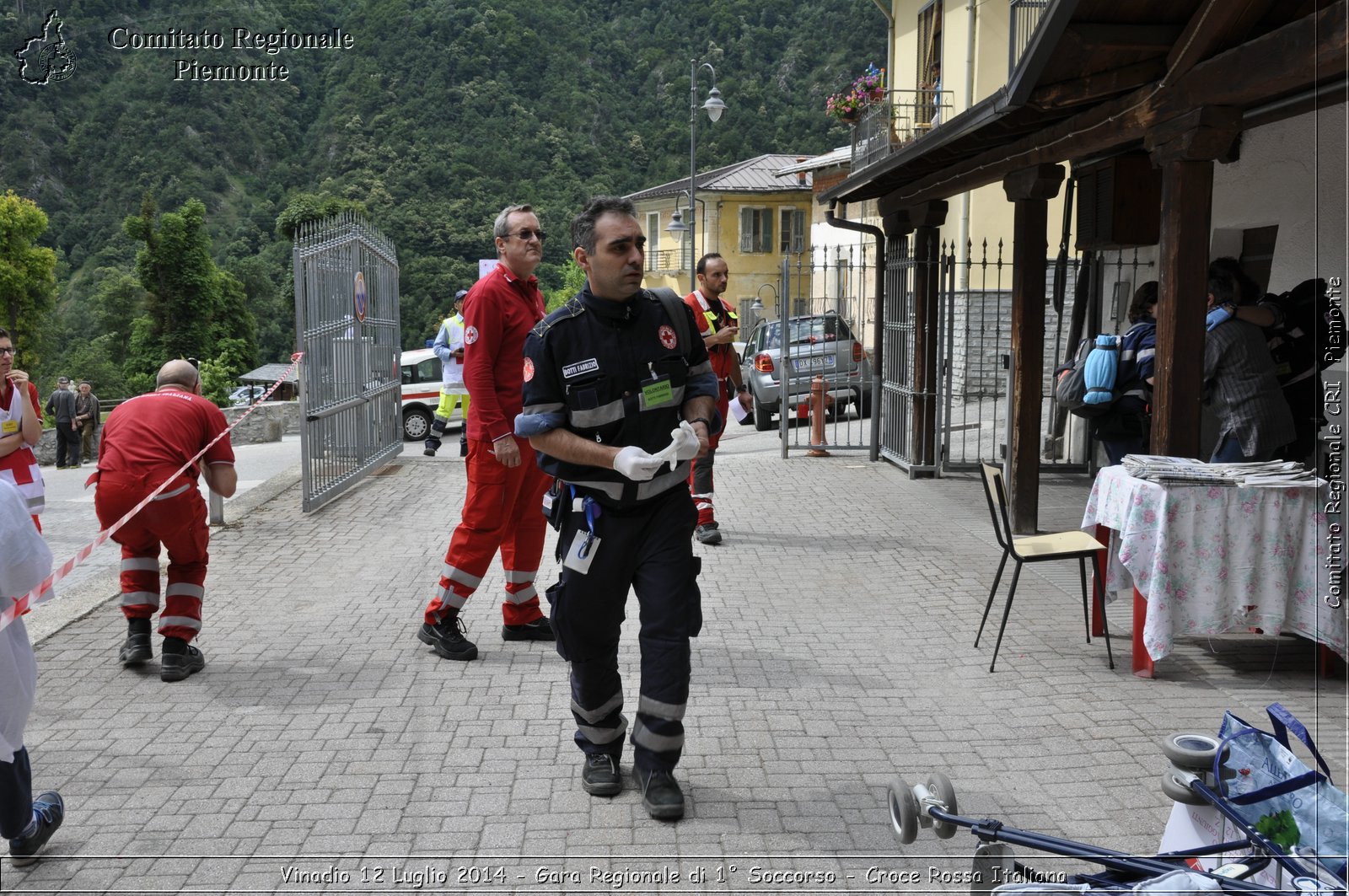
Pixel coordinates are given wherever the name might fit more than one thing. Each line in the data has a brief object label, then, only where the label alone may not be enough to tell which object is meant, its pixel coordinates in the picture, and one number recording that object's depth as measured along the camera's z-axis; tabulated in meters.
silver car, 16.09
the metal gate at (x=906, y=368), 12.02
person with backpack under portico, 8.38
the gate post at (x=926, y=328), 11.80
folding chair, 5.75
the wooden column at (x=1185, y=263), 5.97
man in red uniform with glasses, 5.70
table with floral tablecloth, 5.22
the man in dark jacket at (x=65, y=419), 25.06
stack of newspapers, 5.25
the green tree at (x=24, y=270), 52.28
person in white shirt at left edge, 3.38
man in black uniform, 3.98
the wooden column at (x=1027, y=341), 8.87
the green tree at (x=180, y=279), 54.19
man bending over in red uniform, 5.51
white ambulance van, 22.39
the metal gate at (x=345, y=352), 10.49
